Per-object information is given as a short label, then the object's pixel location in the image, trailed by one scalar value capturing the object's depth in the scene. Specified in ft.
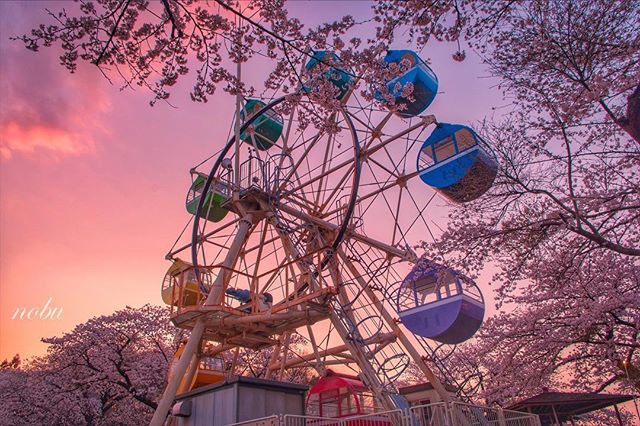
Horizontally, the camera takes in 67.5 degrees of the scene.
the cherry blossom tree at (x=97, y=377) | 96.89
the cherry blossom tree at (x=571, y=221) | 29.33
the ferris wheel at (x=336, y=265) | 43.04
